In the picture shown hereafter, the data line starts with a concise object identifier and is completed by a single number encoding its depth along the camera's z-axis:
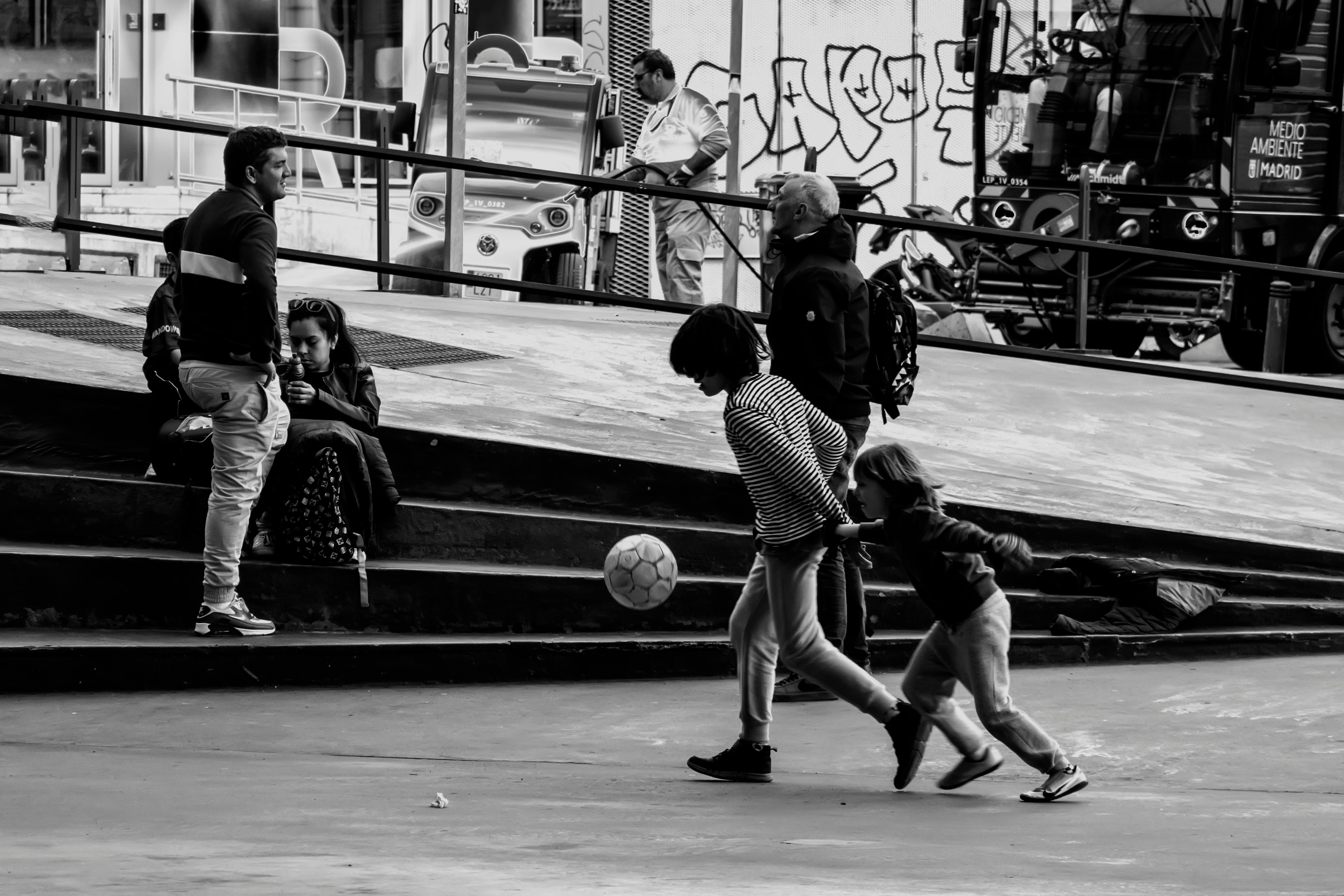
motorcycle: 36.00
